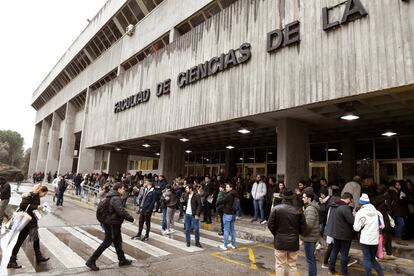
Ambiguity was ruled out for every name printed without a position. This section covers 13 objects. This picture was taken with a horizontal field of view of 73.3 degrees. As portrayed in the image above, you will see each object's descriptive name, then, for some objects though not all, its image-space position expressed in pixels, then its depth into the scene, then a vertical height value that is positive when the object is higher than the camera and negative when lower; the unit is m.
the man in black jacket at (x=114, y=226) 6.44 -1.31
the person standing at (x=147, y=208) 9.37 -1.21
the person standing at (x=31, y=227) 6.39 -1.39
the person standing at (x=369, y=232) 5.74 -1.06
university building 7.72 +3.32
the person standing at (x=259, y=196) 11.16 -0.79
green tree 77.06 +5.88
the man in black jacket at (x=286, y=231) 4.96 -0.95
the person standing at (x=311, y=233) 5.57 -1.09
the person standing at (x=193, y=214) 8.73 -1.27
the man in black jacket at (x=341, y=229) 6.09 -1.09
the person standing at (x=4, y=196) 10.23 -1.09
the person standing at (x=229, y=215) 8.40 -1.22
